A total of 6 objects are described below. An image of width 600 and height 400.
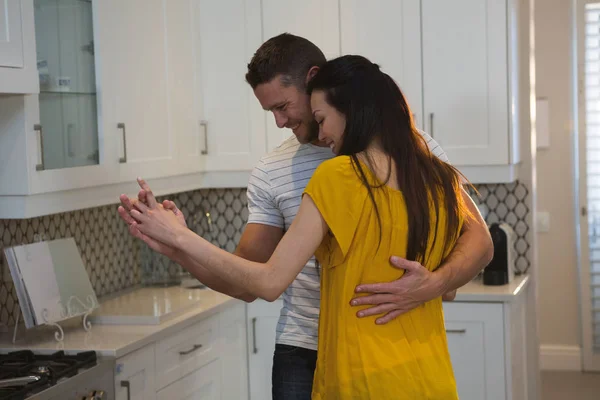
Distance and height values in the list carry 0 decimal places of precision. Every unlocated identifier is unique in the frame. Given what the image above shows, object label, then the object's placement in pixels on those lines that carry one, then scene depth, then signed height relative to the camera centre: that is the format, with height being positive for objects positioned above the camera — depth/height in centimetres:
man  234 -6
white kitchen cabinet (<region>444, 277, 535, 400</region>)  376 -76
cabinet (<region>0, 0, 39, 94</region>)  261 +37
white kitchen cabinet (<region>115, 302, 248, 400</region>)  307 -73
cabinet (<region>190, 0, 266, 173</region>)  413 +38
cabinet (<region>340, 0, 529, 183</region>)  390 +42
